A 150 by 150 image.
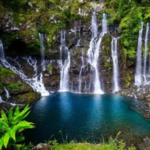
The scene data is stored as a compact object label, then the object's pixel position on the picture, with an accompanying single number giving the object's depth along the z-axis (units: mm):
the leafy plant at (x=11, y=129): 5781
